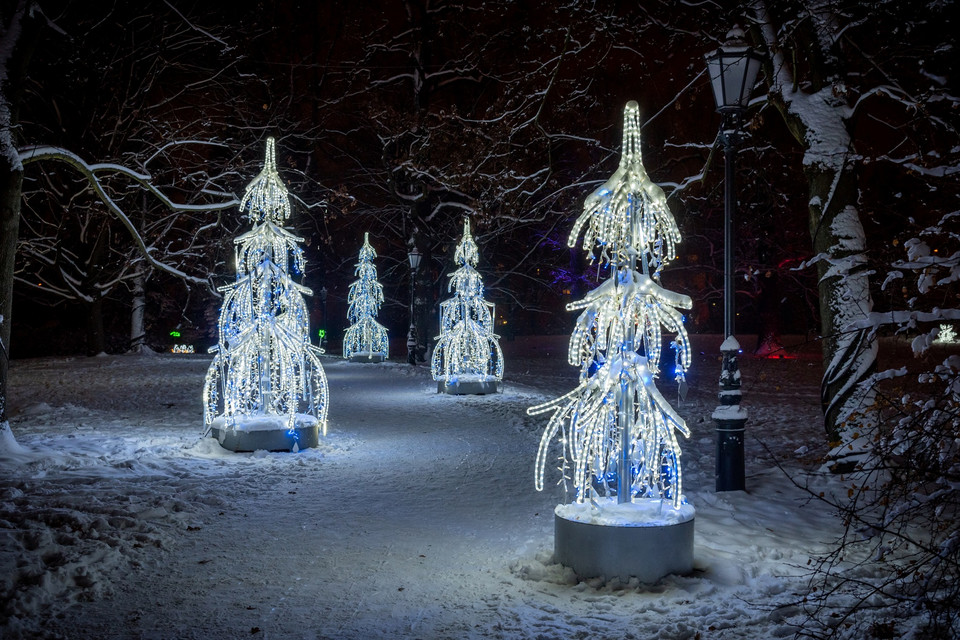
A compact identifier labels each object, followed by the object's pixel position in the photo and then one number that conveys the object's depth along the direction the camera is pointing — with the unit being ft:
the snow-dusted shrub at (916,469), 13.56
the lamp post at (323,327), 129.39
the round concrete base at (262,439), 37.42
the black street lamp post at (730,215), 28.27
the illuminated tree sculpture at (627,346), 20.86
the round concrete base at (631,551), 18.94
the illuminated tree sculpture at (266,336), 38.75
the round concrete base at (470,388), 63.57
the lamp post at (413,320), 96.53
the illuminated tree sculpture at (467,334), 64.95
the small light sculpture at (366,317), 105.50
